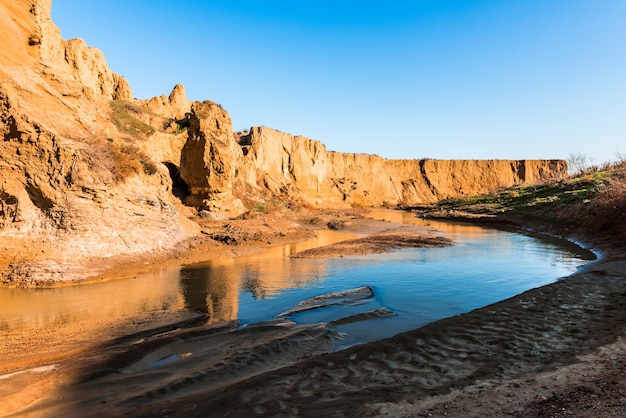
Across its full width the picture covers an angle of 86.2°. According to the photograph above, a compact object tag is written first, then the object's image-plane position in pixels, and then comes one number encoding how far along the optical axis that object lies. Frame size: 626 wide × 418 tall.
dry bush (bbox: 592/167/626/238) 17.45
